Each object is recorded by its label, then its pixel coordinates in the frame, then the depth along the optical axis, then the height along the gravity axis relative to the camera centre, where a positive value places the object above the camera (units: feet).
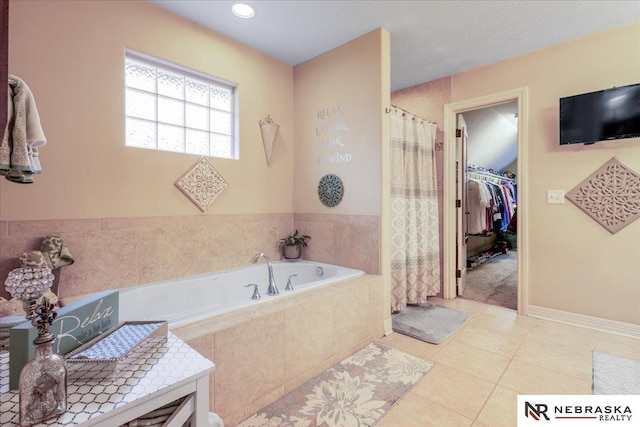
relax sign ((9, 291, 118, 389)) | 2.32 -1.04
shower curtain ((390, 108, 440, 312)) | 9.37 -0.05
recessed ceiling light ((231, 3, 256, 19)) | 7.13 +4.96
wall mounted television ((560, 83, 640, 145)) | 7.52 +2.51
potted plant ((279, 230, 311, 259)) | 9.82 -1.11
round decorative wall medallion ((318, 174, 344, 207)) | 9.00 +0.66
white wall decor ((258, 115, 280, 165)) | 9.45 +2.50
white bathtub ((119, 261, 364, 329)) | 6.35 -1.93
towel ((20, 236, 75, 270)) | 5.30 -0.80
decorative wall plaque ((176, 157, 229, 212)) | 7.72 +0.76
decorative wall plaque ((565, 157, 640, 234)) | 7.77 +0.38
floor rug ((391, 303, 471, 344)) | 8.06 -3.33
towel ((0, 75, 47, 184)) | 3.71 +1.02
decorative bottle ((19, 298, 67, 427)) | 2.05 -1.19
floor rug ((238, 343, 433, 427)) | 5.03 -3.48
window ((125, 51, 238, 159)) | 7.19 +2.75
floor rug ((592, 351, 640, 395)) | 5.65 -3.41
